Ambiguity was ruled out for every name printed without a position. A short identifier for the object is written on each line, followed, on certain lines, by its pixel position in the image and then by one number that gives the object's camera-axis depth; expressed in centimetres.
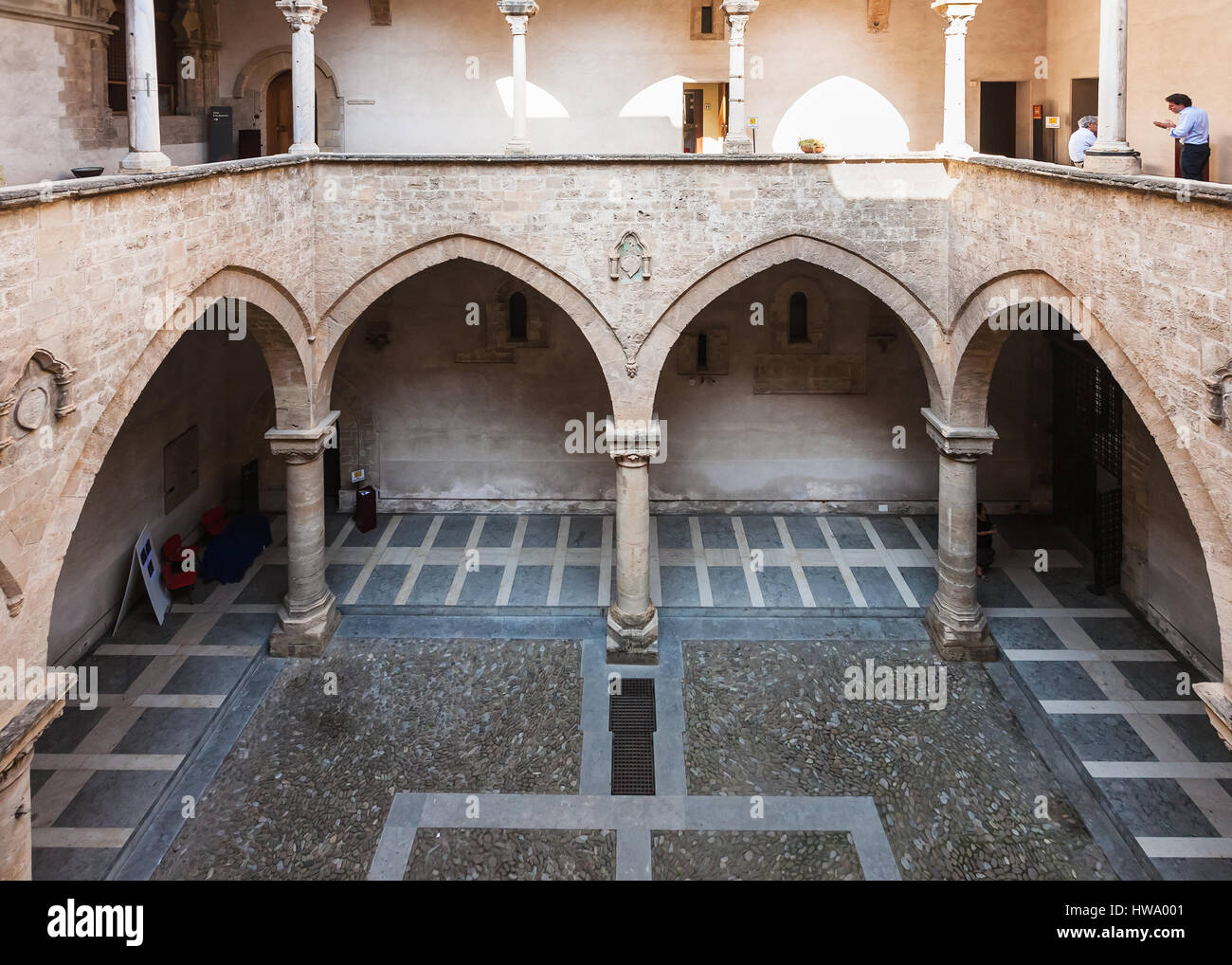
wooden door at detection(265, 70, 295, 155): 1442
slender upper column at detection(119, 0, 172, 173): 788
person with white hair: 1025
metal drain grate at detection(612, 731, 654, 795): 910
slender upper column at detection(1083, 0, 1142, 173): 789
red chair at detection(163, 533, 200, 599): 1239
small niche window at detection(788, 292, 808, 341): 1484
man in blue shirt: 859
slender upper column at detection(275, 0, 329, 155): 1041
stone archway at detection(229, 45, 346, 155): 1411
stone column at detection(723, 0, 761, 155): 1059
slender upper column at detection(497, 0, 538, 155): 1066
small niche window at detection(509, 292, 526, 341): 1484
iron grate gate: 1270
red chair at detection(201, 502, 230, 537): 1416
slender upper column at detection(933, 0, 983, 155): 1027
